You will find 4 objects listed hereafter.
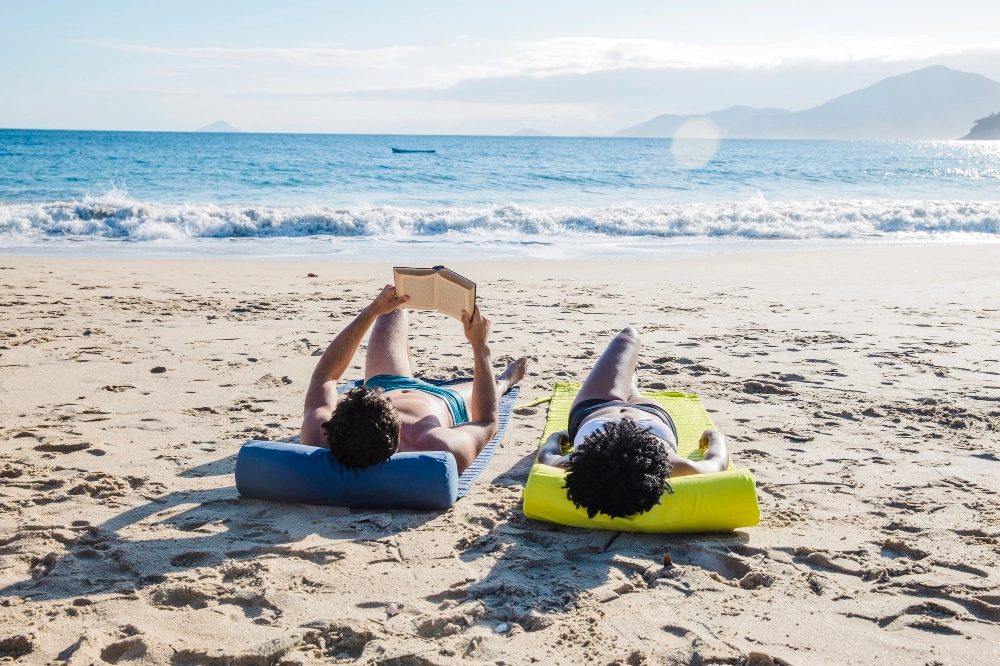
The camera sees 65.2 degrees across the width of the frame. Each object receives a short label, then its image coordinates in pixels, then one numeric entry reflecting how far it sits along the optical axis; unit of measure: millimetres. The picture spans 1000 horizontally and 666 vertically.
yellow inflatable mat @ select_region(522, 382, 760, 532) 3422
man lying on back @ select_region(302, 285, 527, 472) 3623
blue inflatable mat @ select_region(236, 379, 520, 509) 3709
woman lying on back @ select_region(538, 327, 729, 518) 3281
